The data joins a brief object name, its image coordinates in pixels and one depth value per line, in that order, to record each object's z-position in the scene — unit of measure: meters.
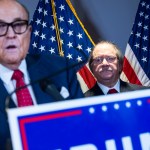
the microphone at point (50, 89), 1.74
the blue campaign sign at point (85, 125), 1.39
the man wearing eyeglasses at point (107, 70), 3.38
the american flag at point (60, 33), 4.17
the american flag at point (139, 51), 4.36
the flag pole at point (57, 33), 4.21
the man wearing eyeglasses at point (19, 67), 2.10
